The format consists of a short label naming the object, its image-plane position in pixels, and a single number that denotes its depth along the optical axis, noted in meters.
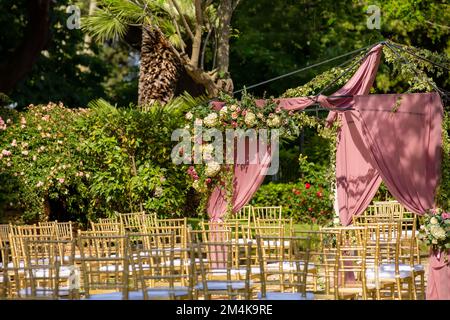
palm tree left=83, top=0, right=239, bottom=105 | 16.20
